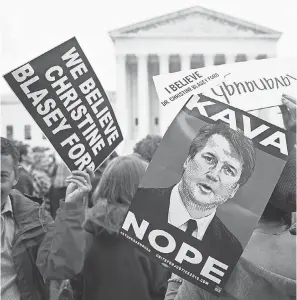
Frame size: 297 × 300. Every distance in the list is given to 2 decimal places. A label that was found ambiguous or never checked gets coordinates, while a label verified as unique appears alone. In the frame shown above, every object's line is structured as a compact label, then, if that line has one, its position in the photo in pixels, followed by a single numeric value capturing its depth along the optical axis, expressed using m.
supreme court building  38.78
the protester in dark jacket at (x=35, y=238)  2.13
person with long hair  2.48
